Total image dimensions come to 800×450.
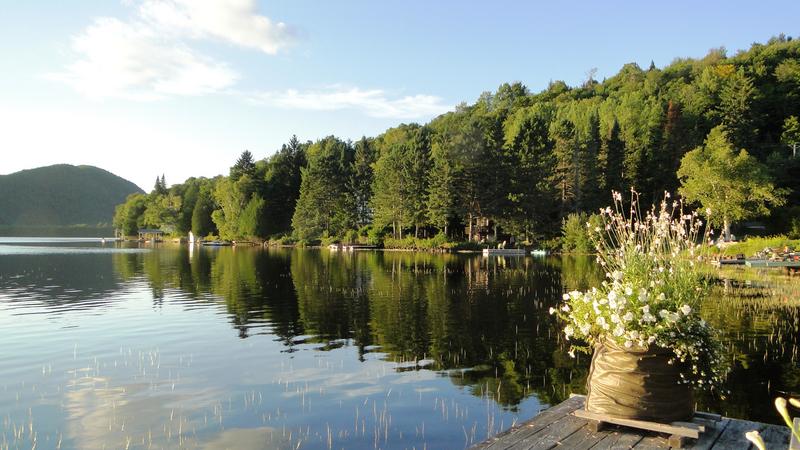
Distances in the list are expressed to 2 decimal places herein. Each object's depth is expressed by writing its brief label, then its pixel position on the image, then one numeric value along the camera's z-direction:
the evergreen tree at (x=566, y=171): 85.62
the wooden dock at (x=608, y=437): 6.29
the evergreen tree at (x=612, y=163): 88.75
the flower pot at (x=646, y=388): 6.59
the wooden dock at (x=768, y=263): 43.09
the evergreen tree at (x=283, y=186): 120.75
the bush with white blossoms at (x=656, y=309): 6.57
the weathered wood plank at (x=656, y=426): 6.18
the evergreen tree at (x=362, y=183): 105.06
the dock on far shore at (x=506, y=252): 73.81
